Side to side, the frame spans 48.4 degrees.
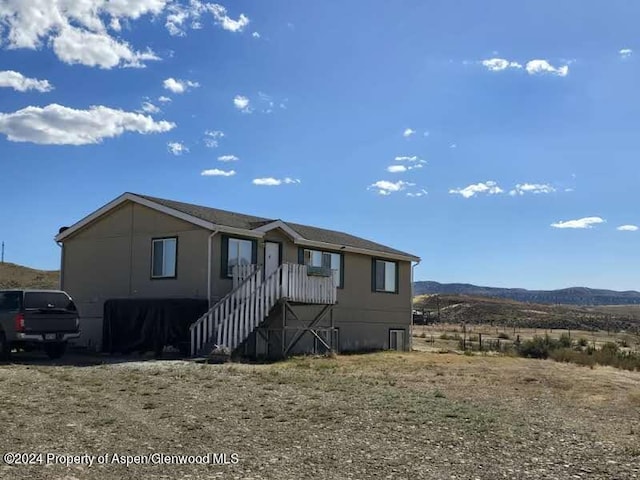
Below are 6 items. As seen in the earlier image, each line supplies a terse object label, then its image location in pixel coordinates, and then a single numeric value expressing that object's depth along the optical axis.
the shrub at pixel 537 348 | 26.23
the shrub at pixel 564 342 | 28.98
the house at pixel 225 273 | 19.20
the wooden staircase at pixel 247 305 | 17.94
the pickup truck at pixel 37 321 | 16.41
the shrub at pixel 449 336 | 39.06
